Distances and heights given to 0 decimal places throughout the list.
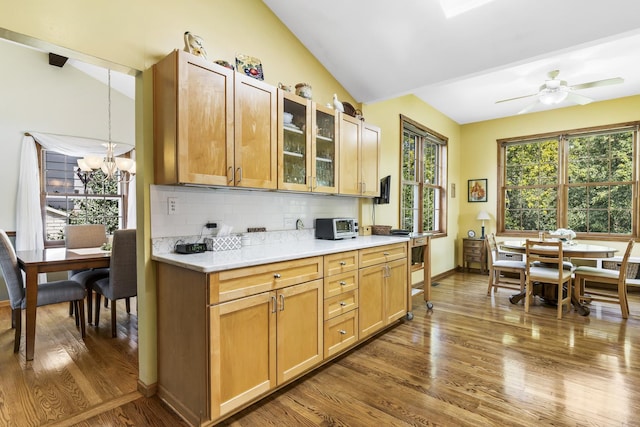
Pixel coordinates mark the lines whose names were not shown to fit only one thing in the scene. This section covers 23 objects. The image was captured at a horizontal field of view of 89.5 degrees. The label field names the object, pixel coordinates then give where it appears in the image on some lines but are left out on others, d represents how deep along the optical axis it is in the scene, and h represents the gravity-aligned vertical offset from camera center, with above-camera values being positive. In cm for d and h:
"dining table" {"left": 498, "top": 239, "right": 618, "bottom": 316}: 360 -48
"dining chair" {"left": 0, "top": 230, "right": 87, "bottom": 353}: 273 -70
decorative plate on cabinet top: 239 +109
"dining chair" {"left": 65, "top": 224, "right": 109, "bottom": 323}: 344 -38
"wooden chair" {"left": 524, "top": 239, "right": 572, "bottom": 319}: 358 -72
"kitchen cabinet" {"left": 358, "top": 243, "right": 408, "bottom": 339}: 280 -72
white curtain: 418 +26
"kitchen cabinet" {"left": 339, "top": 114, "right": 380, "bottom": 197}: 313 +56
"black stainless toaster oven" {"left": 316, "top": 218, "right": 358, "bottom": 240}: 309 -17
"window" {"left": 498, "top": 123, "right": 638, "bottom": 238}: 504 +47
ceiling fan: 389 +149
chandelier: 364 +55
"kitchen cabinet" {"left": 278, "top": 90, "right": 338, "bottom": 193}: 260 +56
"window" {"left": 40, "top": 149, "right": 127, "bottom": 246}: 459 +21
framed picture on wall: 620 +40
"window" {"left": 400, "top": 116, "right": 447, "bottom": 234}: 498 +53
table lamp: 593 -10
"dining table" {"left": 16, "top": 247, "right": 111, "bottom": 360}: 260 -47
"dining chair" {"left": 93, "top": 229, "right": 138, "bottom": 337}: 299 -56
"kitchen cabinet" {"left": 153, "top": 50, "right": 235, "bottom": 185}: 190 +56
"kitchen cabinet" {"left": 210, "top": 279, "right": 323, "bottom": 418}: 174 -80
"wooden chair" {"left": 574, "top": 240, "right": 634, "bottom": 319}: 356 -82
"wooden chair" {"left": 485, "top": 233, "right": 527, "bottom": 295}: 431 -79
